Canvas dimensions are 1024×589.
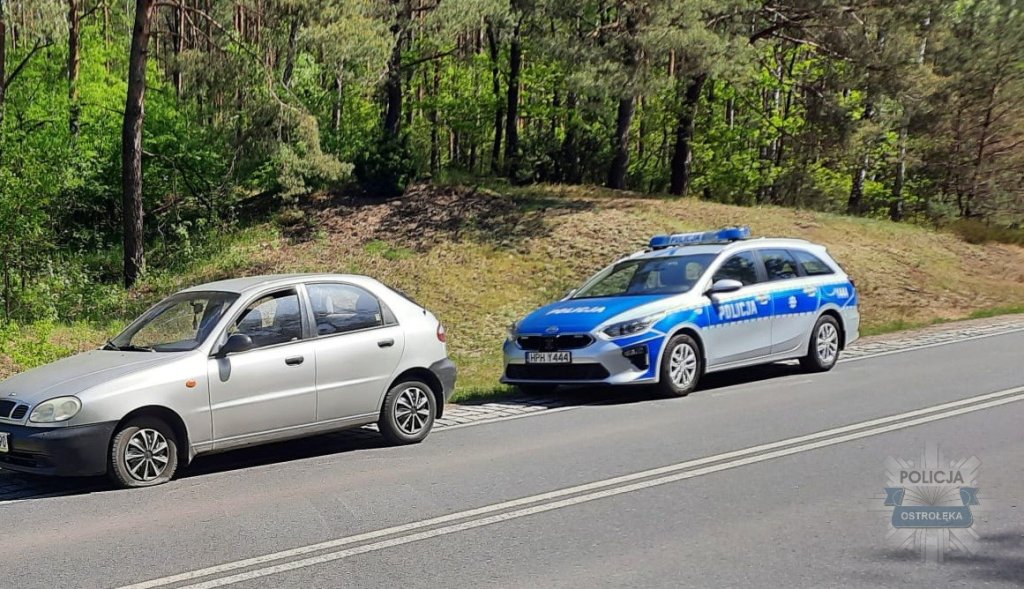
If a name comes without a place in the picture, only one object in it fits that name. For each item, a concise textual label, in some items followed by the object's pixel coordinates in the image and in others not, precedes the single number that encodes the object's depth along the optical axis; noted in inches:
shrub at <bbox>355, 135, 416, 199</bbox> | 1078.4
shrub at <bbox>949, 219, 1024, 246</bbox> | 1212.8
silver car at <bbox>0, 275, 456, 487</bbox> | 291.7
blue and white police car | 441.4
